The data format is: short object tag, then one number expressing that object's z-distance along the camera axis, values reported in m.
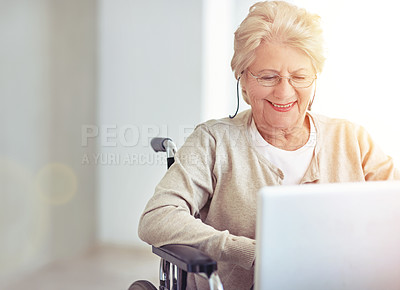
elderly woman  1.56
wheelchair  1.06
